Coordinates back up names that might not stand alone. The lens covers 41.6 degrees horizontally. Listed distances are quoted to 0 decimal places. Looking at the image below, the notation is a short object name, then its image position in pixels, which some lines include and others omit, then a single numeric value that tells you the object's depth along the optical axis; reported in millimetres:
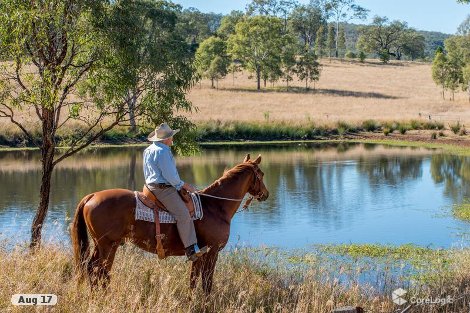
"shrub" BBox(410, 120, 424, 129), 47531
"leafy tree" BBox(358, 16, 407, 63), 122062
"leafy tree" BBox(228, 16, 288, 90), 74000
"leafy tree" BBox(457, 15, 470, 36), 93069
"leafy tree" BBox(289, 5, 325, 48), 117375
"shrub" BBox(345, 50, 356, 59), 117262
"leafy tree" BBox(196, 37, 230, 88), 70062
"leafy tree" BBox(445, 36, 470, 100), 67625
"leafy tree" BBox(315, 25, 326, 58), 107688
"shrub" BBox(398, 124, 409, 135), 46772
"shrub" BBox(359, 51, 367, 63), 108375
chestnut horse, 7246
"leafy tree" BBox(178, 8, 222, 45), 101500
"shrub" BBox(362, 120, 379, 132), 48812
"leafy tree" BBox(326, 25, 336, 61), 114312
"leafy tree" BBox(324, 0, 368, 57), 120712
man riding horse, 7363
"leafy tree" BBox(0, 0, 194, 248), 10234
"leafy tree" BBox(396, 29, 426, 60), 123312
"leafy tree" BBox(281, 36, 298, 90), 74000
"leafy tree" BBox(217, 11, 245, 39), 99638
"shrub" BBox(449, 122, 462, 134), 44188
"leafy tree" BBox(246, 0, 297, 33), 112188
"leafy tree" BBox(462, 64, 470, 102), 60406
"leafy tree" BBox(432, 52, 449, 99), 68875
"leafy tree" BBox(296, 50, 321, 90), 74688
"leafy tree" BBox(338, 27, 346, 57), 120625
